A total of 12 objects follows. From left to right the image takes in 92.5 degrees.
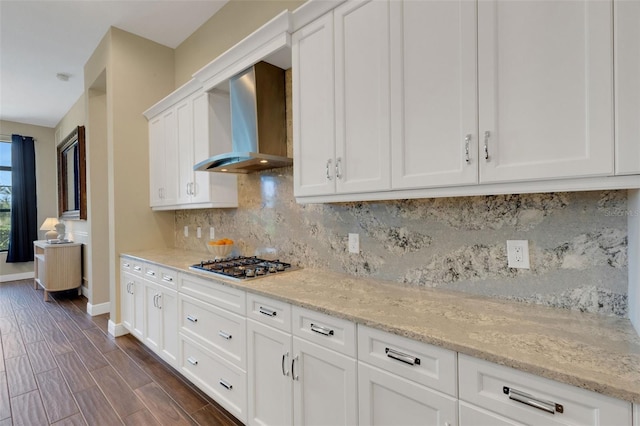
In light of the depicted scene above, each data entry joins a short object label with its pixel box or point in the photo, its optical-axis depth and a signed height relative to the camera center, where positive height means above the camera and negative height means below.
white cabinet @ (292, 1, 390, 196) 1.49 +0.58
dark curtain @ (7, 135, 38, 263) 6.05 +0.28
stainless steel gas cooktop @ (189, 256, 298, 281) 1.92 -0.39
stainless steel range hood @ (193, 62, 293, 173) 2.19 +0.68
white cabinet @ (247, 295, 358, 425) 1.29 -0.75
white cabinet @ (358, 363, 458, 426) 1.01 -0.69
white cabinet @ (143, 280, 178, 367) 2.38 -0.90
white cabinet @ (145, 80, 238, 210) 2.73 +0.63
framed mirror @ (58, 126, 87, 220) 4.72 +0.64
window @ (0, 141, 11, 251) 6.10 +0.42
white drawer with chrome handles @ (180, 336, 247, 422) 1.78 -1.06
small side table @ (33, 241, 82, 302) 4.65 -0.83
